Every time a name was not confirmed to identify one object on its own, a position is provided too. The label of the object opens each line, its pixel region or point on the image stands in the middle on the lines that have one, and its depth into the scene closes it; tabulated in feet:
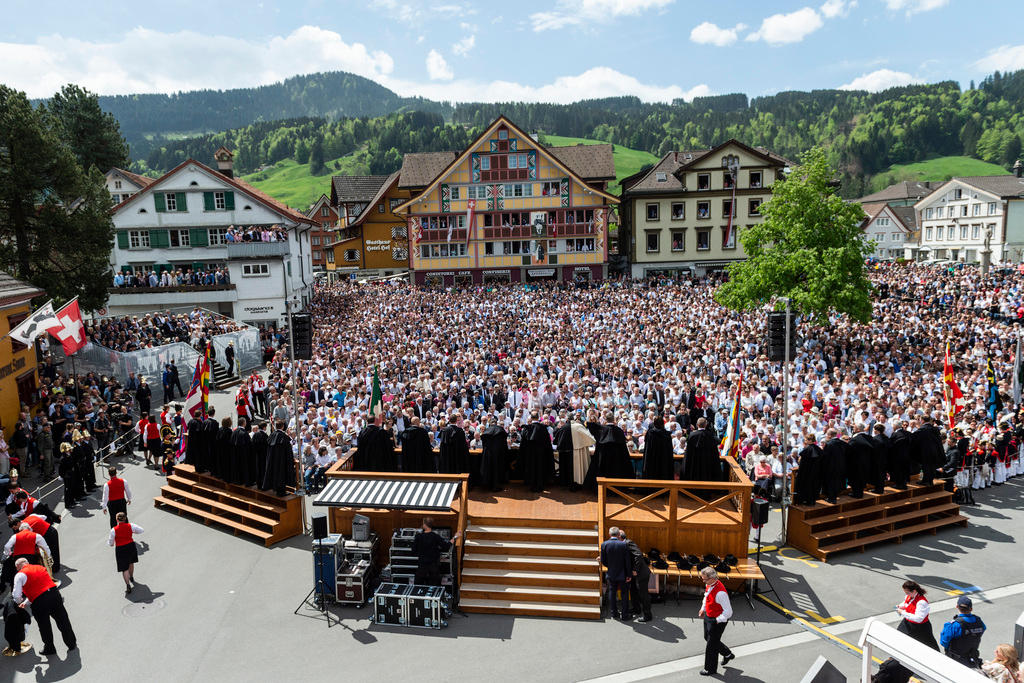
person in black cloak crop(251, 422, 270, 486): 46.16
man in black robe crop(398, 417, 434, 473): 45.14
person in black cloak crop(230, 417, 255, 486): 46.78
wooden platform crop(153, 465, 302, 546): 45.80
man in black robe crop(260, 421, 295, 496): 44.86
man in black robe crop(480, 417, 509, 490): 44.98
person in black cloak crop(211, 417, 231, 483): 48.03
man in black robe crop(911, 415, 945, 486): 46.32
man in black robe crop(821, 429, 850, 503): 42.83
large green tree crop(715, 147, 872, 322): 93.04
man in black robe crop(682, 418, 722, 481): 42.45
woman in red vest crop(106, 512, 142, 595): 37.96
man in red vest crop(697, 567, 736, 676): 30.25
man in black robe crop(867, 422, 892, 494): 45.03
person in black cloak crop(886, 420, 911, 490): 45.80
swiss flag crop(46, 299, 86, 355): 59.62
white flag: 56.70
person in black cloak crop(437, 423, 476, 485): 45.16
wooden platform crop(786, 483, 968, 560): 42.78
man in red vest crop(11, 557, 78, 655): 31.71
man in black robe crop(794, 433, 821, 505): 42.65
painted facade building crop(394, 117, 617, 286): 165.37
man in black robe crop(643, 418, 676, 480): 43.98
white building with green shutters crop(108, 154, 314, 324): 128.16
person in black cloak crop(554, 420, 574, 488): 45.16
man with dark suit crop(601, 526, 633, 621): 35.19
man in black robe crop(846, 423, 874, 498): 44.27
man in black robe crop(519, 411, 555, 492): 45.09
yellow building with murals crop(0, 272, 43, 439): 64.59
